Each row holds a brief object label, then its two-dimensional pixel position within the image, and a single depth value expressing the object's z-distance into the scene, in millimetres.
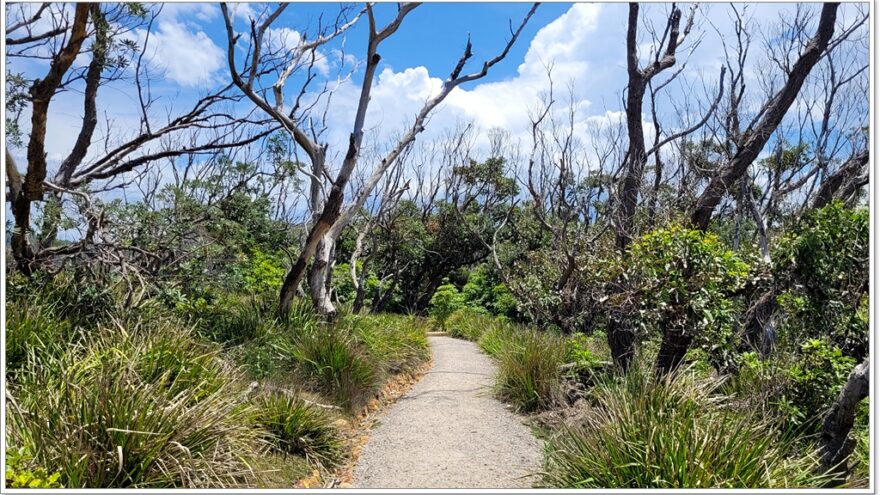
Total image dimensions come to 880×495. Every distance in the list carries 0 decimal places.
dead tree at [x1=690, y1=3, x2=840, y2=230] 7109
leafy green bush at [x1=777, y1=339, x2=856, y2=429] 5139
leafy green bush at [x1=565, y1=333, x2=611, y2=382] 7688
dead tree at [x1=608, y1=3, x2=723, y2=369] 7676
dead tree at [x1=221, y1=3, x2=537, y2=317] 8977
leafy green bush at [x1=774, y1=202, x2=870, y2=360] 5211
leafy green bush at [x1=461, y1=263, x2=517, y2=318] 19484
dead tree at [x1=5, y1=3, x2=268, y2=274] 5594
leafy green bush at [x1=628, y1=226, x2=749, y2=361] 5855
